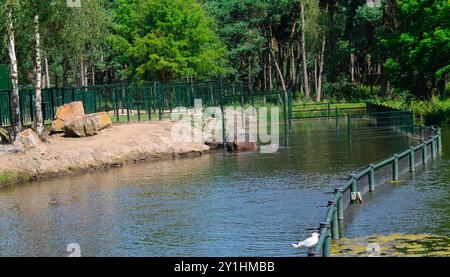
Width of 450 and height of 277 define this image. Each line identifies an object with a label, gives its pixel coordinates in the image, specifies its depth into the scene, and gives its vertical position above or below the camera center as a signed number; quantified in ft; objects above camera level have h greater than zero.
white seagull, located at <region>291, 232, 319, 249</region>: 58.18 -11.23
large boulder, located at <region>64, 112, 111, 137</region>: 137.90 -6.88
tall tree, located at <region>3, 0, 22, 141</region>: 129.58 +2.16
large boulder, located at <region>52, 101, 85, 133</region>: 141.90 -5.08
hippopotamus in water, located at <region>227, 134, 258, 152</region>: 148.25 -11.59
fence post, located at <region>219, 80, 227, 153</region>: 150.86 -7.35
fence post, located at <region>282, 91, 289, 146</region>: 154.99 -9.20
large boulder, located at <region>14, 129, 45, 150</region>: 120.67 -7.71
